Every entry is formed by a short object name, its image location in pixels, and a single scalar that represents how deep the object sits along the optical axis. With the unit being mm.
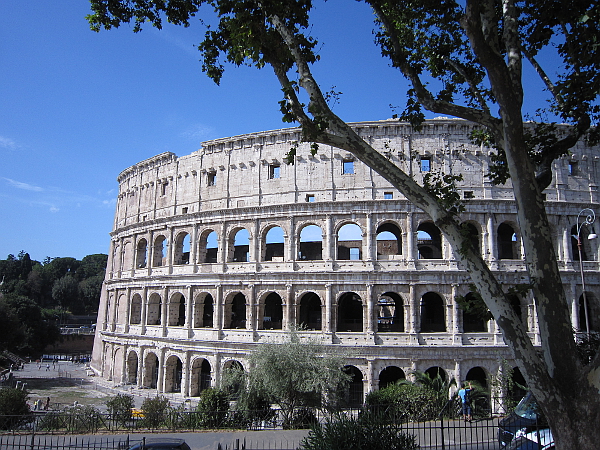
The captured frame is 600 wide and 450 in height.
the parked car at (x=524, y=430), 10000
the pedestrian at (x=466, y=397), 16047
